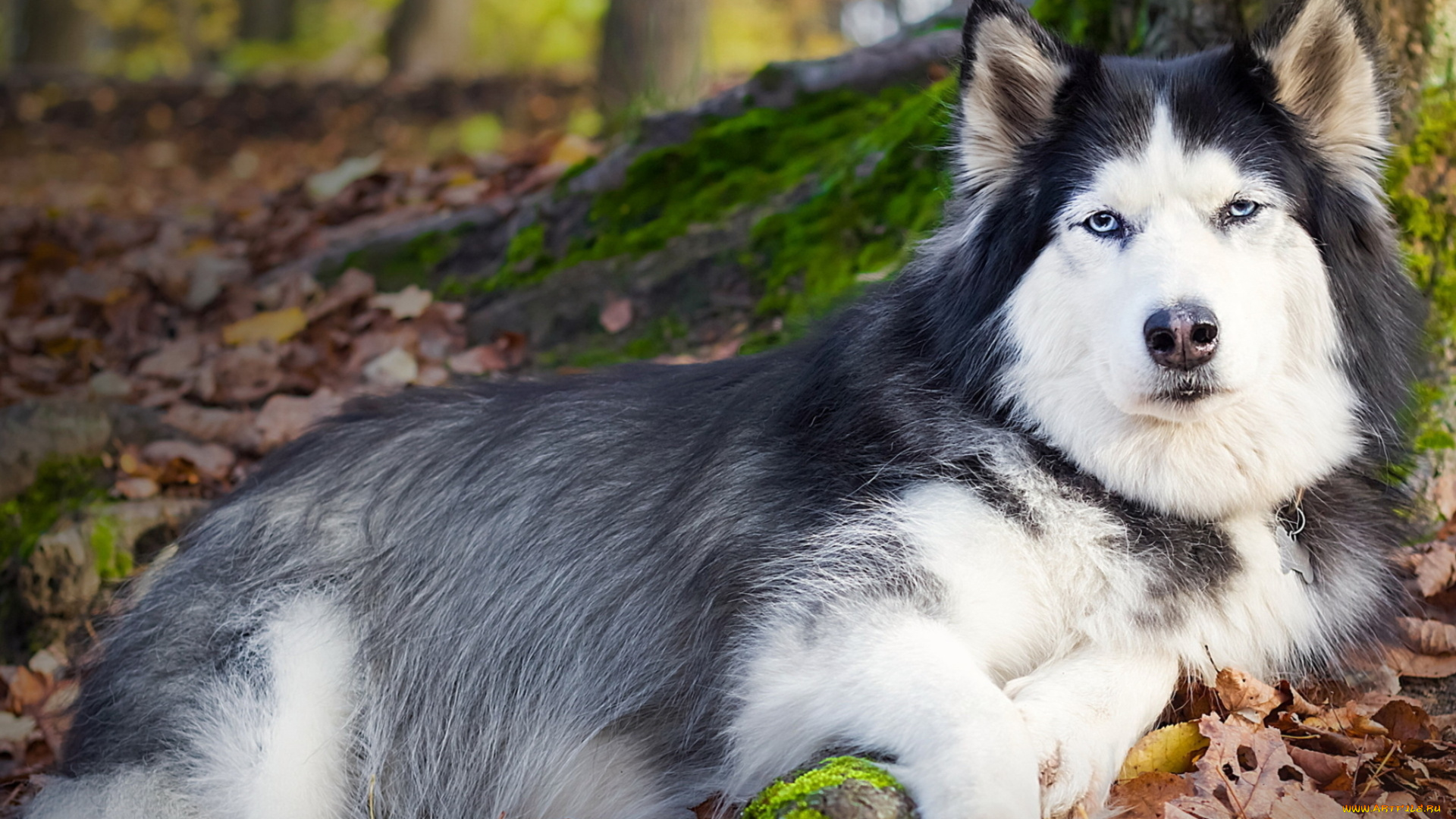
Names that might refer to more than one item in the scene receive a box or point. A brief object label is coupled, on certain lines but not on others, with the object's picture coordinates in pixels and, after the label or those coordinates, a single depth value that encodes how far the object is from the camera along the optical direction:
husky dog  2.71
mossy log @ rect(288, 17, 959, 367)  5.38
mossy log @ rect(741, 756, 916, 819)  2.26
